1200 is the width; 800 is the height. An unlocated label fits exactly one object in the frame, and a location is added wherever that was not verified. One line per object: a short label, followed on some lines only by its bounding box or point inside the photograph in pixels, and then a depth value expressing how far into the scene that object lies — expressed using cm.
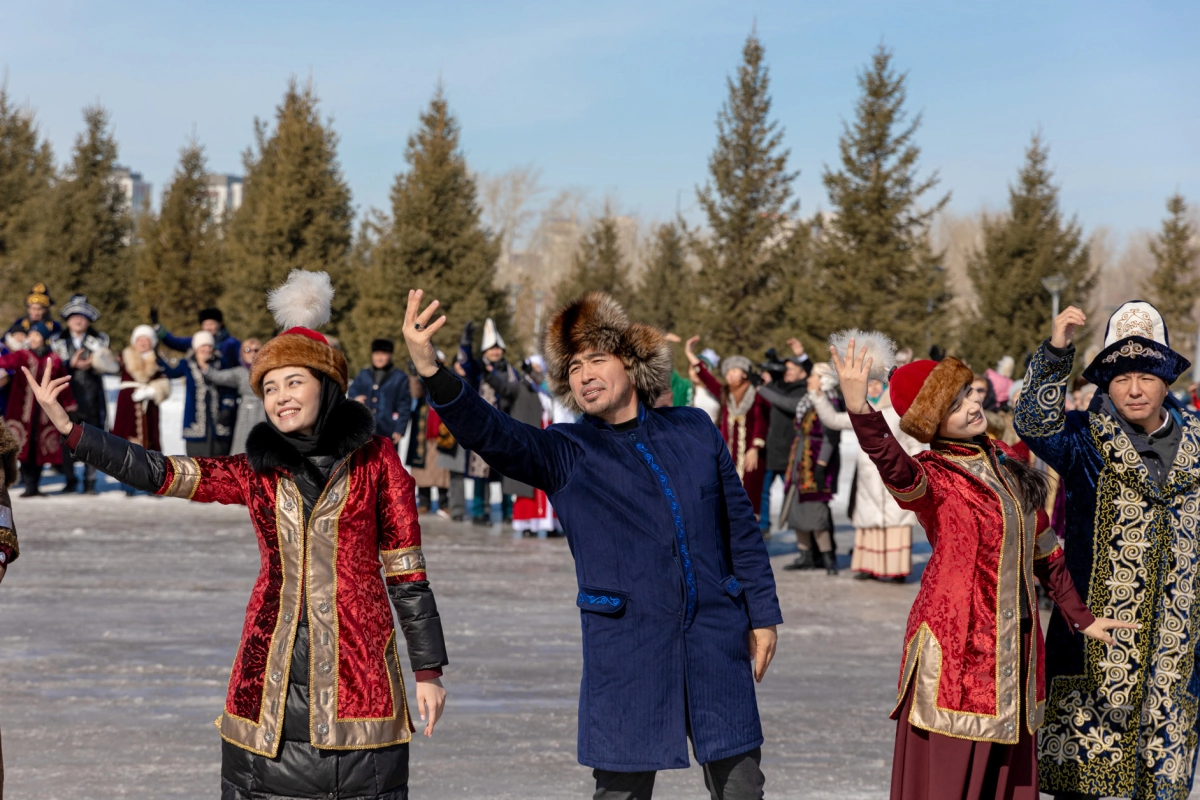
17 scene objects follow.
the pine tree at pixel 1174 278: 4250
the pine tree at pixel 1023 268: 3559
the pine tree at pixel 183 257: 3547
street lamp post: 3030
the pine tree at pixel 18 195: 3588
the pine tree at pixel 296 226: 3241
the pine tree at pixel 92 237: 3422
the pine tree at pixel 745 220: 3522
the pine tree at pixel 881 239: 3331
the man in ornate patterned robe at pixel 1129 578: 436
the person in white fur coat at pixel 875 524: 1083
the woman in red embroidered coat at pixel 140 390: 1598
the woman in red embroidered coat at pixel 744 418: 1327
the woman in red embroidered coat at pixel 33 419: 1486
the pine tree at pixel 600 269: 4316
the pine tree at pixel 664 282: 4372
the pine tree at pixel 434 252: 3175
